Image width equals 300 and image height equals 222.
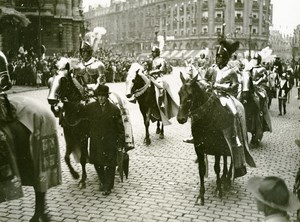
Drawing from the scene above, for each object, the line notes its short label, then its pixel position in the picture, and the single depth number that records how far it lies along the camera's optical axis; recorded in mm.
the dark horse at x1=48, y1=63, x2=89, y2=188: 7727
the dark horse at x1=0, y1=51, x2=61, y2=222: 6059
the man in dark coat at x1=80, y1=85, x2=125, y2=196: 8141
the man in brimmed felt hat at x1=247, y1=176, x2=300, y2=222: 3686
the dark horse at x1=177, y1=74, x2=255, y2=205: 7285
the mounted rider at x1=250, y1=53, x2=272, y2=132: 13133
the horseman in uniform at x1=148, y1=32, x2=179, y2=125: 13240
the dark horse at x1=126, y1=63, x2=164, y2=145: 11984
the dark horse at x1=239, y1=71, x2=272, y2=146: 12401
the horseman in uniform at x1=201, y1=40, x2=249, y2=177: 7914
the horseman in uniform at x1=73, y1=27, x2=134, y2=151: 8953
